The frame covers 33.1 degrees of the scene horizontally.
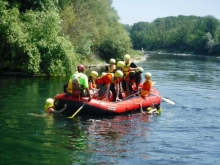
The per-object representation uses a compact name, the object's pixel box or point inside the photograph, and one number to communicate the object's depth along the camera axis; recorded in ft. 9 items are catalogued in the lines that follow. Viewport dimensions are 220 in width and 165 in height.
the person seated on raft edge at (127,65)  54.75
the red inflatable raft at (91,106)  43.75
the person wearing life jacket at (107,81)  47.39
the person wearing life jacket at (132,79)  53.93
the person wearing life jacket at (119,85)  49.32
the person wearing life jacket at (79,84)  43.27
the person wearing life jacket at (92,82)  49.43
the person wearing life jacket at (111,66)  50.65
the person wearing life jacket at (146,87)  52.38
